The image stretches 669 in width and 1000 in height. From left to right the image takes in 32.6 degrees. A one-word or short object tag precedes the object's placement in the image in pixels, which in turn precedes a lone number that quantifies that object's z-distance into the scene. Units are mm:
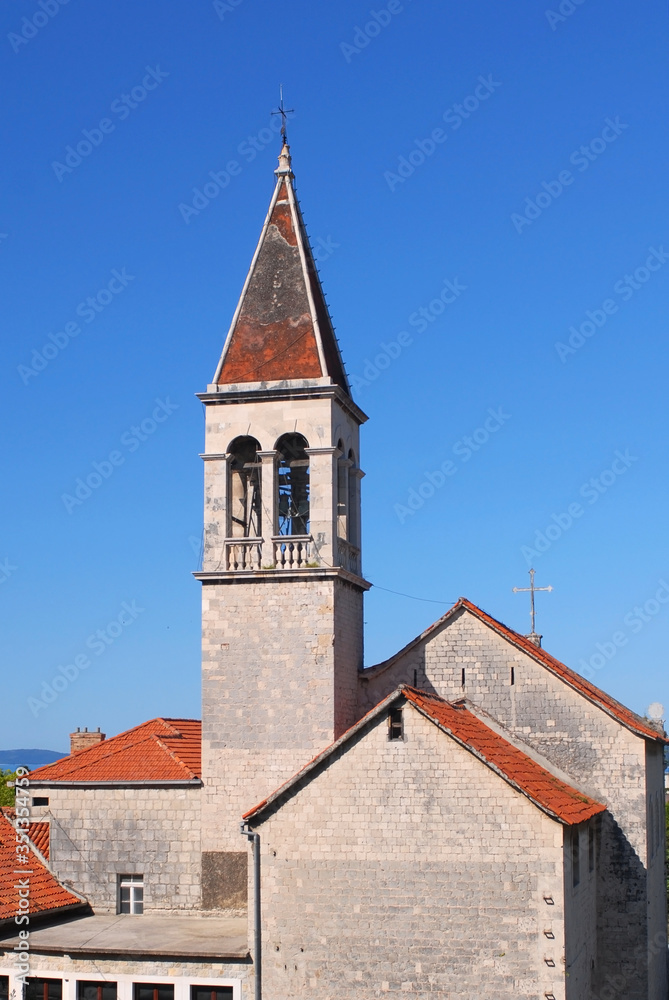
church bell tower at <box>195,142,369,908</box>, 26359
